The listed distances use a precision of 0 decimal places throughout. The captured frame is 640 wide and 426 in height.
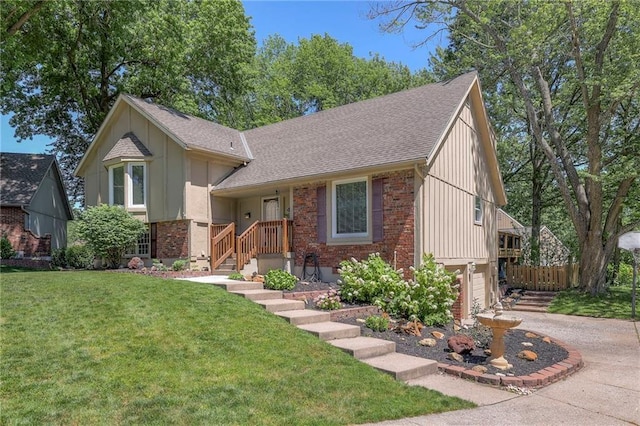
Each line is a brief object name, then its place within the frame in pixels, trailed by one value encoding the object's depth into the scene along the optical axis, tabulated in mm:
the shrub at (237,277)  11289
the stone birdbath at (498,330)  6312
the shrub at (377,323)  7629
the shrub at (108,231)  13562
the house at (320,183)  11031
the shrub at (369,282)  9156
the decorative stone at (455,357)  6621
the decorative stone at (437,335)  7671
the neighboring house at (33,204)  21641
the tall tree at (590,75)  15148
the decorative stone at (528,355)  6801
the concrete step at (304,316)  7535
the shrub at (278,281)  9672
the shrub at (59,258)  15953
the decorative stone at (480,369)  6029
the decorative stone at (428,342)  7176
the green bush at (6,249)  19484
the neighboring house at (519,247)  23422
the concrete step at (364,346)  6320
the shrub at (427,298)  8453
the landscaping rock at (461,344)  6892
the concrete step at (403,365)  5742
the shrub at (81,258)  15227
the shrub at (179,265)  13281
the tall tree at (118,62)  19875
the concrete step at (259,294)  8740
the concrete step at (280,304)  8148
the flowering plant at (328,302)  8461
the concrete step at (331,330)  6928
